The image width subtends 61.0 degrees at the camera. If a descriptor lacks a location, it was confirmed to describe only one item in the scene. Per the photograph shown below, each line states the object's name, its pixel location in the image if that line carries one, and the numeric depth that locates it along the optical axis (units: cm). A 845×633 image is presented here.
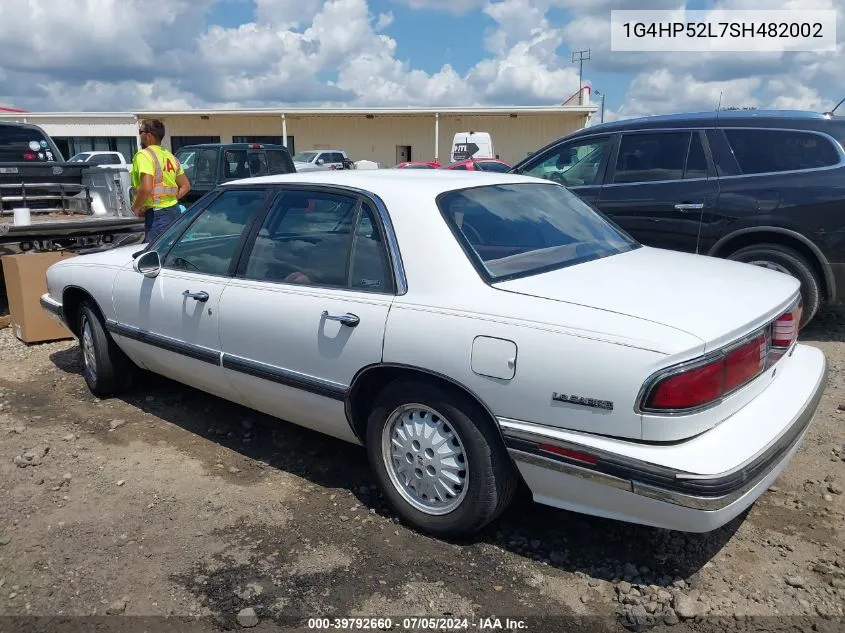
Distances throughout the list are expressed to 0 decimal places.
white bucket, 700
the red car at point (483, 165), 1998
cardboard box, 620
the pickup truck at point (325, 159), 2656
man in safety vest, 667
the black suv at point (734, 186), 558
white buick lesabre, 245
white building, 3384
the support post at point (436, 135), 3236
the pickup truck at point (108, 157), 2373
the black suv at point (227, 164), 1257
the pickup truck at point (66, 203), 713
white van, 2686
